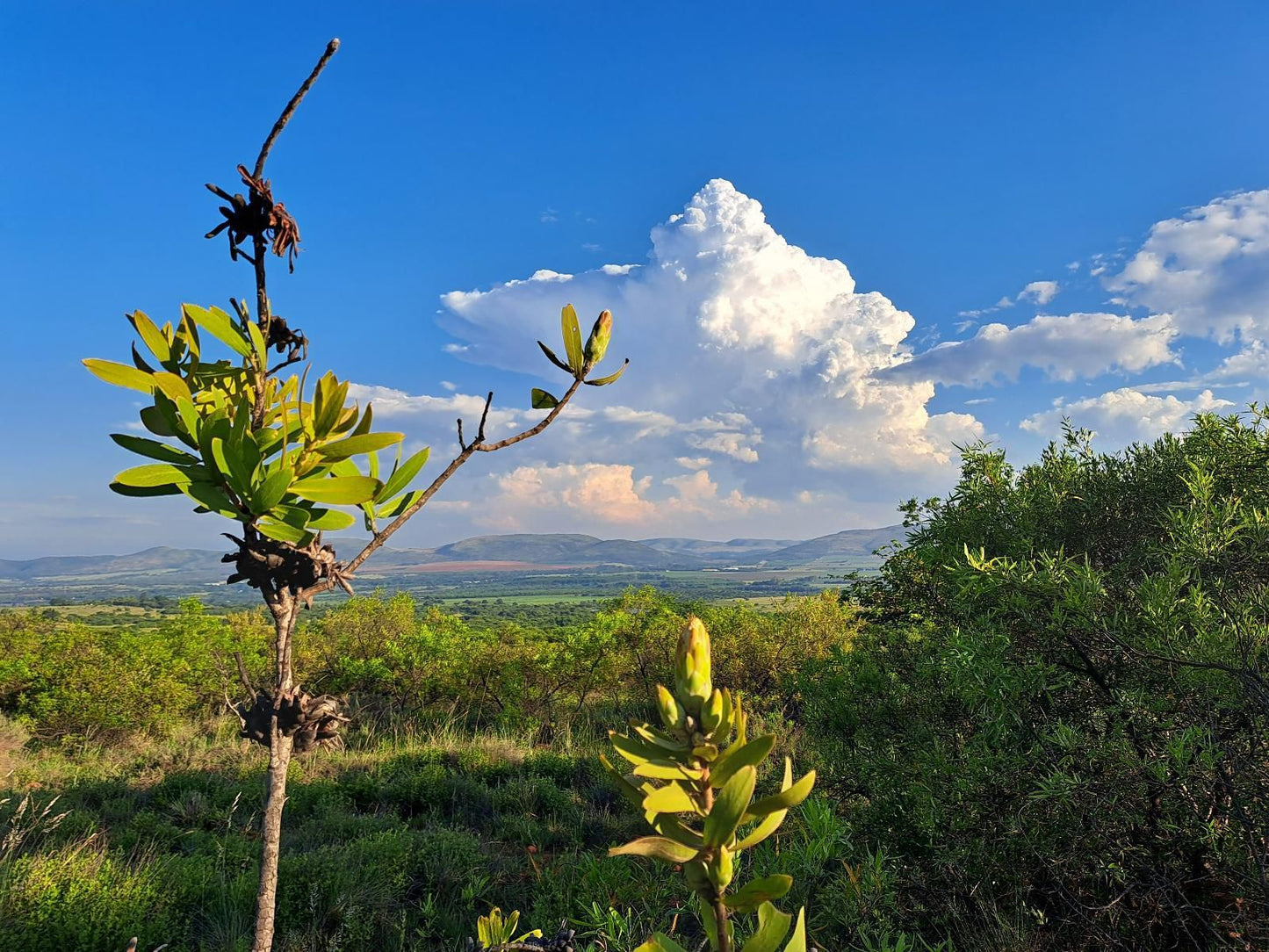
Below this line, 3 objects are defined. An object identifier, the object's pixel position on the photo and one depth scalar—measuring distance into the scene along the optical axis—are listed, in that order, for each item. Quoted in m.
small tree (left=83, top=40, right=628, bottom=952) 0.87
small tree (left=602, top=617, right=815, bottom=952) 0.63
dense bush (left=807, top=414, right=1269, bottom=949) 2.76
